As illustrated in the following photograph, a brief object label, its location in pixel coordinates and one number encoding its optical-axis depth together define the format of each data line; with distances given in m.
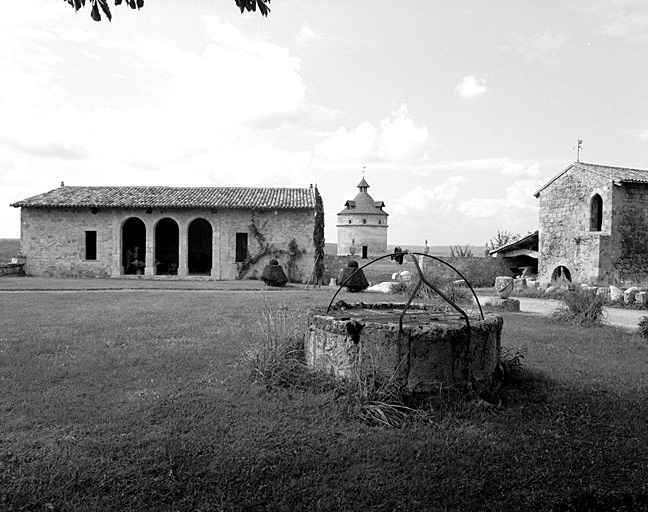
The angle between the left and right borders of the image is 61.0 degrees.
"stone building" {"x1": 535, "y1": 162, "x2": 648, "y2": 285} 21.22
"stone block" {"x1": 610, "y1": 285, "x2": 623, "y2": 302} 16.18
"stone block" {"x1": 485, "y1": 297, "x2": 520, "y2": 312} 14.16
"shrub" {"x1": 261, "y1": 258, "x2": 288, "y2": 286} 21.67
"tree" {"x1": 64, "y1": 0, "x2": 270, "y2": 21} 4.88
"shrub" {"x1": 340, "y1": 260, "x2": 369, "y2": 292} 18.92
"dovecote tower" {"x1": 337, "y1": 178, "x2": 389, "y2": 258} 48.62
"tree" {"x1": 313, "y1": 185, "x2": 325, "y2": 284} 26.32
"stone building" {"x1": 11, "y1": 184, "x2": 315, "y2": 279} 26.12
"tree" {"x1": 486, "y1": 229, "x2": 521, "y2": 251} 30.08
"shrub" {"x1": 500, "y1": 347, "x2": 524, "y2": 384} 6.46
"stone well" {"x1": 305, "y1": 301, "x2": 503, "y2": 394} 5.35
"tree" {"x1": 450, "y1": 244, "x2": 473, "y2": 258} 29.23
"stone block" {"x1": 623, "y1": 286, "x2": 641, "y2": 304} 15.87
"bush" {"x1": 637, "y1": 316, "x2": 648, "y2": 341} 9.83
